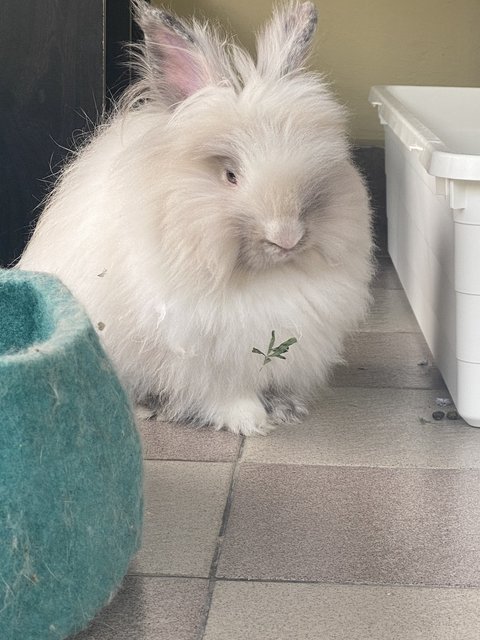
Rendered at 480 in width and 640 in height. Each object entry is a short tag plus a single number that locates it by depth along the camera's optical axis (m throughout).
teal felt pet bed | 1.09
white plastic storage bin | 1.83
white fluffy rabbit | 1.71
